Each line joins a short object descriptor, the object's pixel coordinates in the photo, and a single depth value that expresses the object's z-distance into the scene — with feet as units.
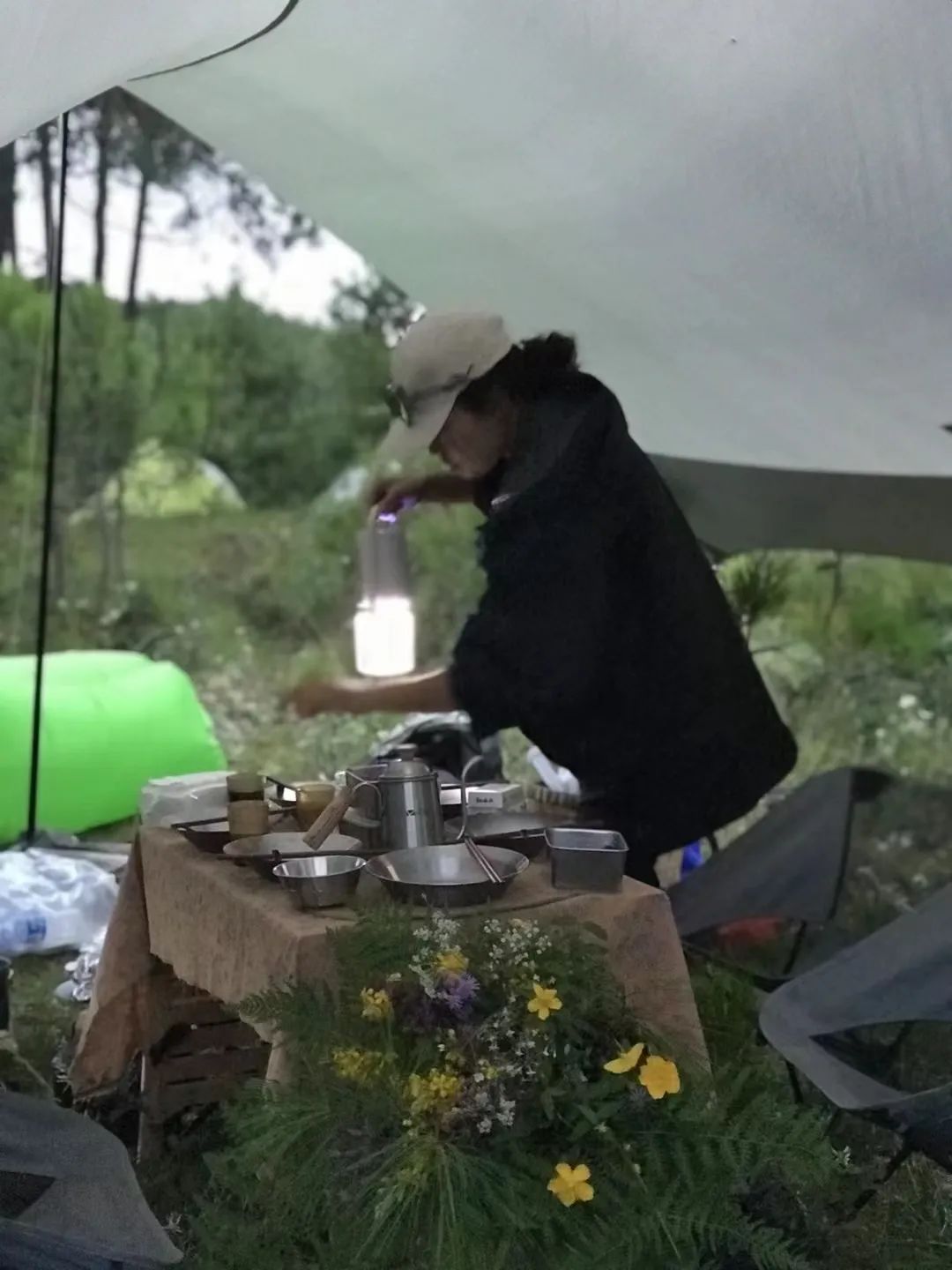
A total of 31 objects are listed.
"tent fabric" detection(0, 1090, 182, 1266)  5.07
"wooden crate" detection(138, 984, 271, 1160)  7.47
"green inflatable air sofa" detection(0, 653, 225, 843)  12.90
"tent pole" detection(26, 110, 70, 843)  11.41
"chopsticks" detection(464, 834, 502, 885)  5.76
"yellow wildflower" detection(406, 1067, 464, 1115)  4.84
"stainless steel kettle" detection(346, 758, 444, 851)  6.43
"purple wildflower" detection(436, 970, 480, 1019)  5.06
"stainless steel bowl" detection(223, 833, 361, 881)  6.07
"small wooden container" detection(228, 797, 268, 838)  6.79
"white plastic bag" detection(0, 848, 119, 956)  10.66
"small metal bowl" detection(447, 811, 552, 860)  6.63
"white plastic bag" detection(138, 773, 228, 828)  7.50
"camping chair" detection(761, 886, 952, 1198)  6.64
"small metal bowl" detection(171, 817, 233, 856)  6.73
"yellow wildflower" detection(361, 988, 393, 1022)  5.05
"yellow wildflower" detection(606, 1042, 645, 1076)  5.03
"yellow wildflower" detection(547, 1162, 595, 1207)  4.79
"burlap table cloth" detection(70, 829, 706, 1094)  5.61
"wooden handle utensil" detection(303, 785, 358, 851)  6.27
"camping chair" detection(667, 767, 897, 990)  9.37
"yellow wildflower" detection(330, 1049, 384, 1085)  4.95
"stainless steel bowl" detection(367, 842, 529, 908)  5.68
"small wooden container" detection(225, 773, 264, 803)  7.52
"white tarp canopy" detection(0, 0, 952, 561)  6.36
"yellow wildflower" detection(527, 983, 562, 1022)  5.02
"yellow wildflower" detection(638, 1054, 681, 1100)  5.01
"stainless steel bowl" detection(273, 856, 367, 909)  5.69
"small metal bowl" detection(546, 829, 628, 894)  6.03
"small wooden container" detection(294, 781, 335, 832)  7.15
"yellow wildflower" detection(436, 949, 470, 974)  5.13
